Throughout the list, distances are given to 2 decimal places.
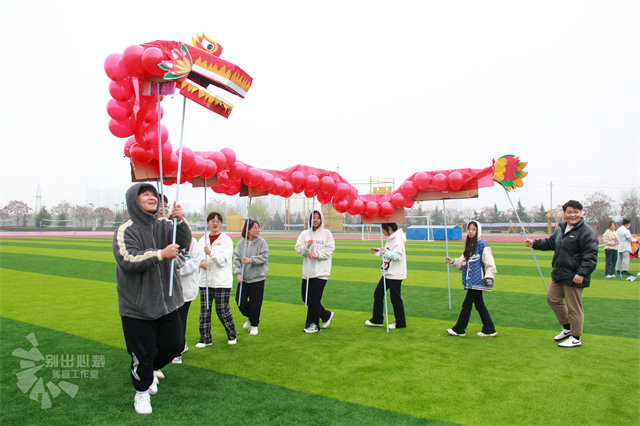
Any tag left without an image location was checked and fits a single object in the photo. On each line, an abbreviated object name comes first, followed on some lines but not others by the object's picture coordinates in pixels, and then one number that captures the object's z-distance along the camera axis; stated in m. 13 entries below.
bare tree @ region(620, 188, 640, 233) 51.34
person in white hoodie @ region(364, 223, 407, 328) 6.20
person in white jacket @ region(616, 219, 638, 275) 11.41
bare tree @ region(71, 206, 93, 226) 72.32
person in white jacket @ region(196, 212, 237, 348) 5.23
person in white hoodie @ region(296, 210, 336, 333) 5.96
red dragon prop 3.76
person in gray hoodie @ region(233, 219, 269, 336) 5.86
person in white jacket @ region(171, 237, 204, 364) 4.71
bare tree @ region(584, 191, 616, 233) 54.91
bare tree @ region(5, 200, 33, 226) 68.12
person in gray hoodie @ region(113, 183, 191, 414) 3.24
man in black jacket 5.12
